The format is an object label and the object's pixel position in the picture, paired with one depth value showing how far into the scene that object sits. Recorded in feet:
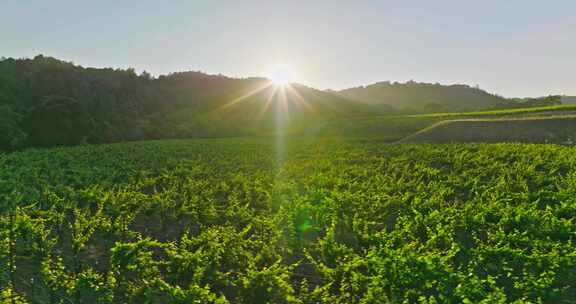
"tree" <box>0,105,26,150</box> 130.41
